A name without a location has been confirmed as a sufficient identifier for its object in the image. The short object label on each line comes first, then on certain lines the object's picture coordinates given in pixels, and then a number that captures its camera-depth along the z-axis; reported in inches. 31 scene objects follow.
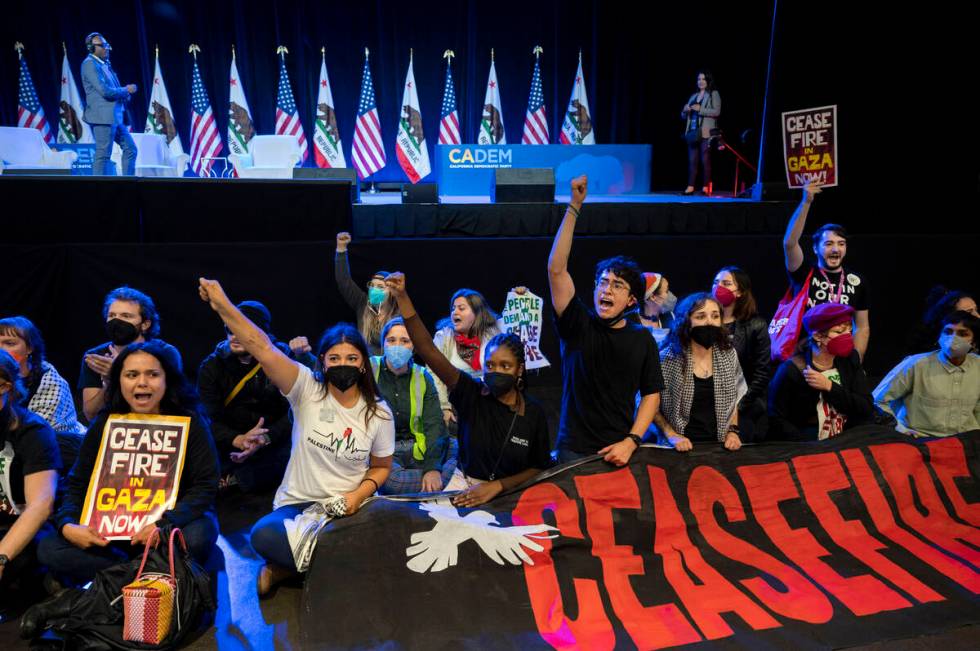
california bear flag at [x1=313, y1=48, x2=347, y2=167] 476.4
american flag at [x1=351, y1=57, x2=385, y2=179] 478.0
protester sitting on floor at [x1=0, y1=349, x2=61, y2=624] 120.7
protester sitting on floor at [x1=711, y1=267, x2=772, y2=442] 177.5
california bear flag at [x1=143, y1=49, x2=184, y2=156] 454.3
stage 230.4
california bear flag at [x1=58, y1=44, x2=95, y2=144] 454.6
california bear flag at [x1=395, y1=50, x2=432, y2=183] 477.1
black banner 112.8
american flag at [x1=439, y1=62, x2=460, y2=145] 501.7
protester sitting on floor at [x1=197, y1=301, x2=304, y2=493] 173.6
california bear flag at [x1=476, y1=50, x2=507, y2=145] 496.4
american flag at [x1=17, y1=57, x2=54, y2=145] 452.1
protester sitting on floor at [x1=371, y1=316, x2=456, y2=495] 161.3
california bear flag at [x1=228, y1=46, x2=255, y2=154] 469.1
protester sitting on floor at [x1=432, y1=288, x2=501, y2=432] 192.9
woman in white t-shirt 124.4
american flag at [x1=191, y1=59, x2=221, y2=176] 462.9
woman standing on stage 410.0
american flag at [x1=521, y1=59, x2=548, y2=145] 502.3
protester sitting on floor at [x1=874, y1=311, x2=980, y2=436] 163.6
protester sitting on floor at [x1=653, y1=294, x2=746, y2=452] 152.3
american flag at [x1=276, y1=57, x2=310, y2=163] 472.4
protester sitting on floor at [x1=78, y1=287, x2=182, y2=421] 154.7
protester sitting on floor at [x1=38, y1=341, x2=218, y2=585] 119.0
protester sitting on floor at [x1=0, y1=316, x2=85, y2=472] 142.5
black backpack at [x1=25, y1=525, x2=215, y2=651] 107.4
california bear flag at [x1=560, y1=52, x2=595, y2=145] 503.5
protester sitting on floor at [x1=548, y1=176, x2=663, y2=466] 139.1
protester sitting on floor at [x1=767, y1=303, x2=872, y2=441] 157.8
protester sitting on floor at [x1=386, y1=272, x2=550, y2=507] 135.8
